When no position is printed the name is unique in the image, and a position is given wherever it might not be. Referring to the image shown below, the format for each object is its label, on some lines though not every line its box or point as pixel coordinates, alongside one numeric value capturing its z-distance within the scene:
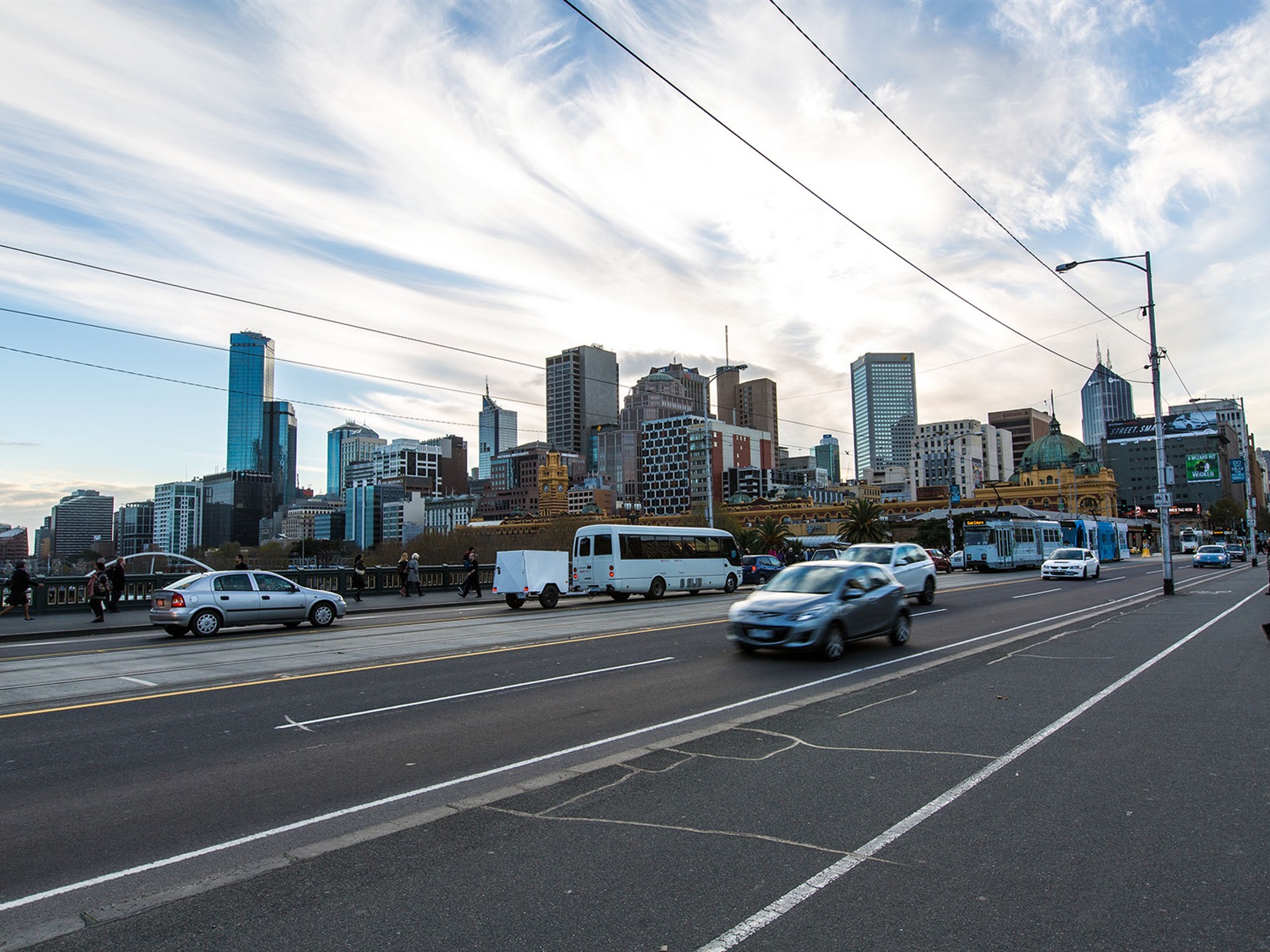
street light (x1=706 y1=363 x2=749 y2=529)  43.05
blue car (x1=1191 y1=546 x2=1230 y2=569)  50.62
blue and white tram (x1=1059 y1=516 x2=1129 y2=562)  51.78
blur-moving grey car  12.48
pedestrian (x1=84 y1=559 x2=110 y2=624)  20.83
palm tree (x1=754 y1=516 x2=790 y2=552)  65.88
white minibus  28.08
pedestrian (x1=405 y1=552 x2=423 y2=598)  30.47
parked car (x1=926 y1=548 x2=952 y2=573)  49.47
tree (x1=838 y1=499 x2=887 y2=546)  67.06
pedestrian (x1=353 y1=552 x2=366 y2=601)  28.38
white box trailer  25.09
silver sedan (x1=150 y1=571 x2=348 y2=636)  17.70
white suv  22.38
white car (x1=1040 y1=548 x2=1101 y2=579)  35.28
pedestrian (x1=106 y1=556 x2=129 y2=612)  23.03
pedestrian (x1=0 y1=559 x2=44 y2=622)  21.12
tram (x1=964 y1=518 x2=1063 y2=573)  44.38
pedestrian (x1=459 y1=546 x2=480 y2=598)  30.28
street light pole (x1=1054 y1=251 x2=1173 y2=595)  27.22
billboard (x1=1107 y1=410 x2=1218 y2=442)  122.25
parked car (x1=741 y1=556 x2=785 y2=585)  40.12
